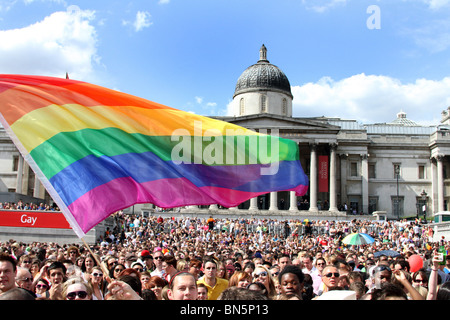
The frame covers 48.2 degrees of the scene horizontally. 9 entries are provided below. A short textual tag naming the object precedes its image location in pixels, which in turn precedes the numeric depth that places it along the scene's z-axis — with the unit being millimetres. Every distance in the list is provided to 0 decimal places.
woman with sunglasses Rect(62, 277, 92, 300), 5141
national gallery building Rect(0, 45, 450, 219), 60000
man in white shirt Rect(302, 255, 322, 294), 9704
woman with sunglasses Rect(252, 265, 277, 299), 7883
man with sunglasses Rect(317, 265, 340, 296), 7688
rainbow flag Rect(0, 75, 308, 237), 7480
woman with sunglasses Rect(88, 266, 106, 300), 7355
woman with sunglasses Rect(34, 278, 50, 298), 7398
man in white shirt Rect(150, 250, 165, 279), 10133
